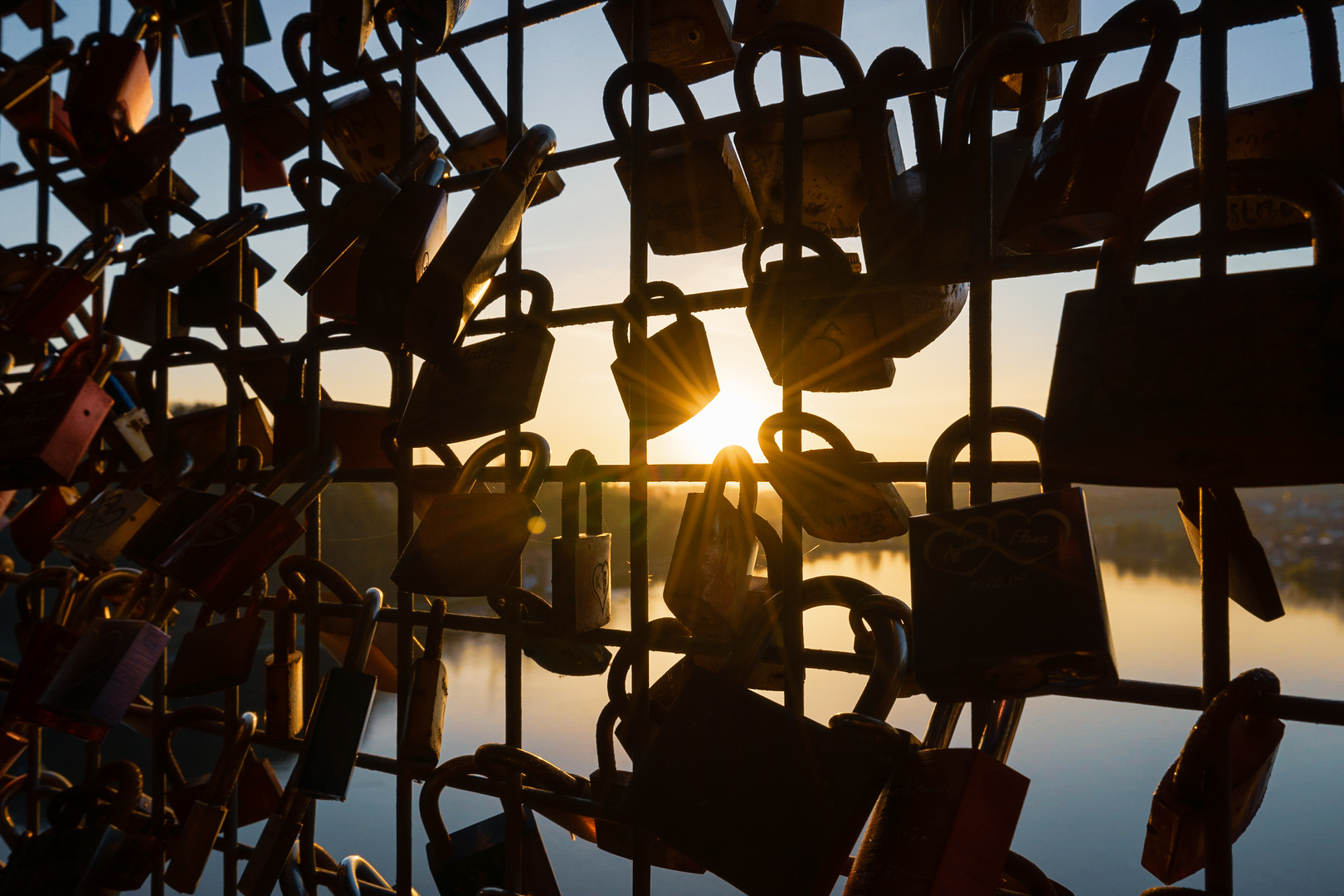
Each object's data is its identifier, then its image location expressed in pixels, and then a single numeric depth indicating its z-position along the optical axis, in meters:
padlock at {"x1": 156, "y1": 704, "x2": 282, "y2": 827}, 0.36
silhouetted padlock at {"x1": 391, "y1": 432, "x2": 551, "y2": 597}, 0.25
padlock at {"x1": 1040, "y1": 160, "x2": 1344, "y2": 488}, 0.16
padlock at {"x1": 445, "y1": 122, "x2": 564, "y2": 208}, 0.31
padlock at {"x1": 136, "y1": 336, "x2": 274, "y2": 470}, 0.39
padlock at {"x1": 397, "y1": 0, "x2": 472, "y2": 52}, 0.29
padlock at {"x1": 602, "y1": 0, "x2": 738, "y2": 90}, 0.27
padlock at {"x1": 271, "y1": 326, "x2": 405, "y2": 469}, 0.34
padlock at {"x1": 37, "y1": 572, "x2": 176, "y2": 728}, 0.30
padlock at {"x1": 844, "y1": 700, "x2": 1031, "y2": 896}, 0.18
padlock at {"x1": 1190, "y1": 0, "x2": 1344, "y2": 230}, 0.19
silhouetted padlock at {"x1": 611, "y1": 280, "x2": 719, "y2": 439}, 0.25
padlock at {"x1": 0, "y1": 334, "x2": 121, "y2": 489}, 0.36
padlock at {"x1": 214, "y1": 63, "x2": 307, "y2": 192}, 0.38
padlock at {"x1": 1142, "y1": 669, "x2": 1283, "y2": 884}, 0.19
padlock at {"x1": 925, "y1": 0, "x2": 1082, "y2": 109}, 0.23
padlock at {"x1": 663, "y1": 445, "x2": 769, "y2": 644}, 0.22
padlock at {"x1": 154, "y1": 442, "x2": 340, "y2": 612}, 0.28
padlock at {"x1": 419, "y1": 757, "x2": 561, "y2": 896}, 0.28
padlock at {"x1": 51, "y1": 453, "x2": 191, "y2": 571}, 0.35
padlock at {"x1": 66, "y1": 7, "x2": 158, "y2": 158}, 0.41
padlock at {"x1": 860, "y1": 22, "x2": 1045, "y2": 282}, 0.22
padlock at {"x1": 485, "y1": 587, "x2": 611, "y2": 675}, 0.28
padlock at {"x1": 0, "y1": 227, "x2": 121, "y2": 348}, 0.44
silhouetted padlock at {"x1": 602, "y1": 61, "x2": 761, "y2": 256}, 0.25
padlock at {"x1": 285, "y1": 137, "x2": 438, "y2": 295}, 0.27
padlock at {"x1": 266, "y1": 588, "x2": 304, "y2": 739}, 0.33
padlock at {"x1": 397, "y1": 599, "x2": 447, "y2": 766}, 0.27
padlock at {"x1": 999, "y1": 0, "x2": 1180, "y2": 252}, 0.18
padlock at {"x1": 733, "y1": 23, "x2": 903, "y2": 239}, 0.24
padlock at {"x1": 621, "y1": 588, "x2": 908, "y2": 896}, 0.20
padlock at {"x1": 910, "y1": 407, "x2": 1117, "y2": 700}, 0.18
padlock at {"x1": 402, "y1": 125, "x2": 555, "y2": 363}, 0.23
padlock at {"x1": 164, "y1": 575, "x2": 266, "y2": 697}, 0.30
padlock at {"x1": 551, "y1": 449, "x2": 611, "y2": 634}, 0.25
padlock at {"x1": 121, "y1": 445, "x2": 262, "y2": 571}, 0.30
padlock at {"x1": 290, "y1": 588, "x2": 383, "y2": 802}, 0.26
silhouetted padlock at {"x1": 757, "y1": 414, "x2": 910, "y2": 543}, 0.23
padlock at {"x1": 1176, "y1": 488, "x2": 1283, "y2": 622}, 0.20
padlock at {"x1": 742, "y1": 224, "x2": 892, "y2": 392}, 0.23
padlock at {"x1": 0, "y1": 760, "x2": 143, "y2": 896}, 0.37
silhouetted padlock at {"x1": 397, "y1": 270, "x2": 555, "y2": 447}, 0.24
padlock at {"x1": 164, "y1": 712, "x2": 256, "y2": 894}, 0.32
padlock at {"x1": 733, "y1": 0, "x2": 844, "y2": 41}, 0.26
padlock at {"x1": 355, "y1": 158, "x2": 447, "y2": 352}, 0.25
